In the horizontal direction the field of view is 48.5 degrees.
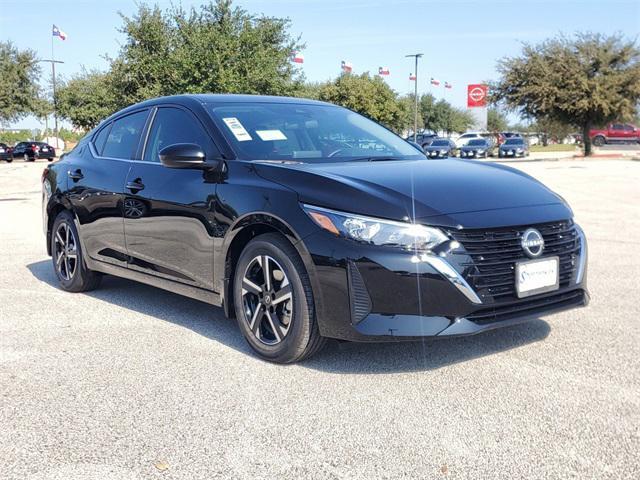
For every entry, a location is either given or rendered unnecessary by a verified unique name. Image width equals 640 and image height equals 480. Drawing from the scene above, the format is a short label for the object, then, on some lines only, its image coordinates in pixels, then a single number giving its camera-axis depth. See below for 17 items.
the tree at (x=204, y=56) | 31.00
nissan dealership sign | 41.92
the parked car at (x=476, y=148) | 46.03
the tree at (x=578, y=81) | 38.09
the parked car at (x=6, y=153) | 47.50
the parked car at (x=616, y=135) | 56.25
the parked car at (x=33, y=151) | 49.34
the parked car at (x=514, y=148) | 46.16
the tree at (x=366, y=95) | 62.22
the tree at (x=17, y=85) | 51.06
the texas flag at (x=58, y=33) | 50.19
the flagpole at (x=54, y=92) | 58.97
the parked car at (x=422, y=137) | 57.25
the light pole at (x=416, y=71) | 62.54
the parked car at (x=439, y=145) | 44.81
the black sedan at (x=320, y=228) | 3.66
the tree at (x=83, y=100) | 47.02
